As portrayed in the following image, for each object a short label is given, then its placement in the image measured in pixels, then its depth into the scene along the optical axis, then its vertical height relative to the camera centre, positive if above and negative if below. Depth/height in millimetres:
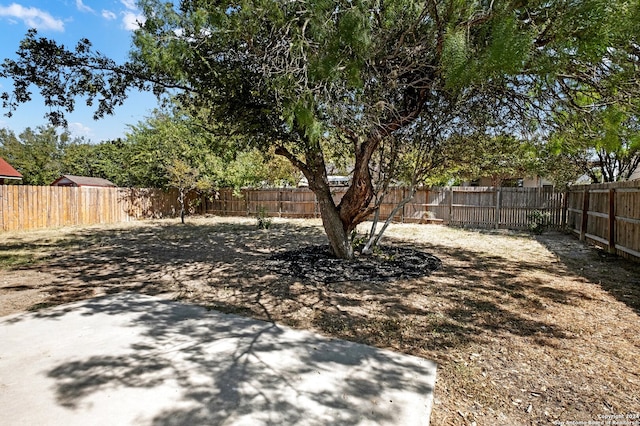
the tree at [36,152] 27328 +4114
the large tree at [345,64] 2451 +1439
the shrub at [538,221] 10914 -533
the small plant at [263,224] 12250 -808
